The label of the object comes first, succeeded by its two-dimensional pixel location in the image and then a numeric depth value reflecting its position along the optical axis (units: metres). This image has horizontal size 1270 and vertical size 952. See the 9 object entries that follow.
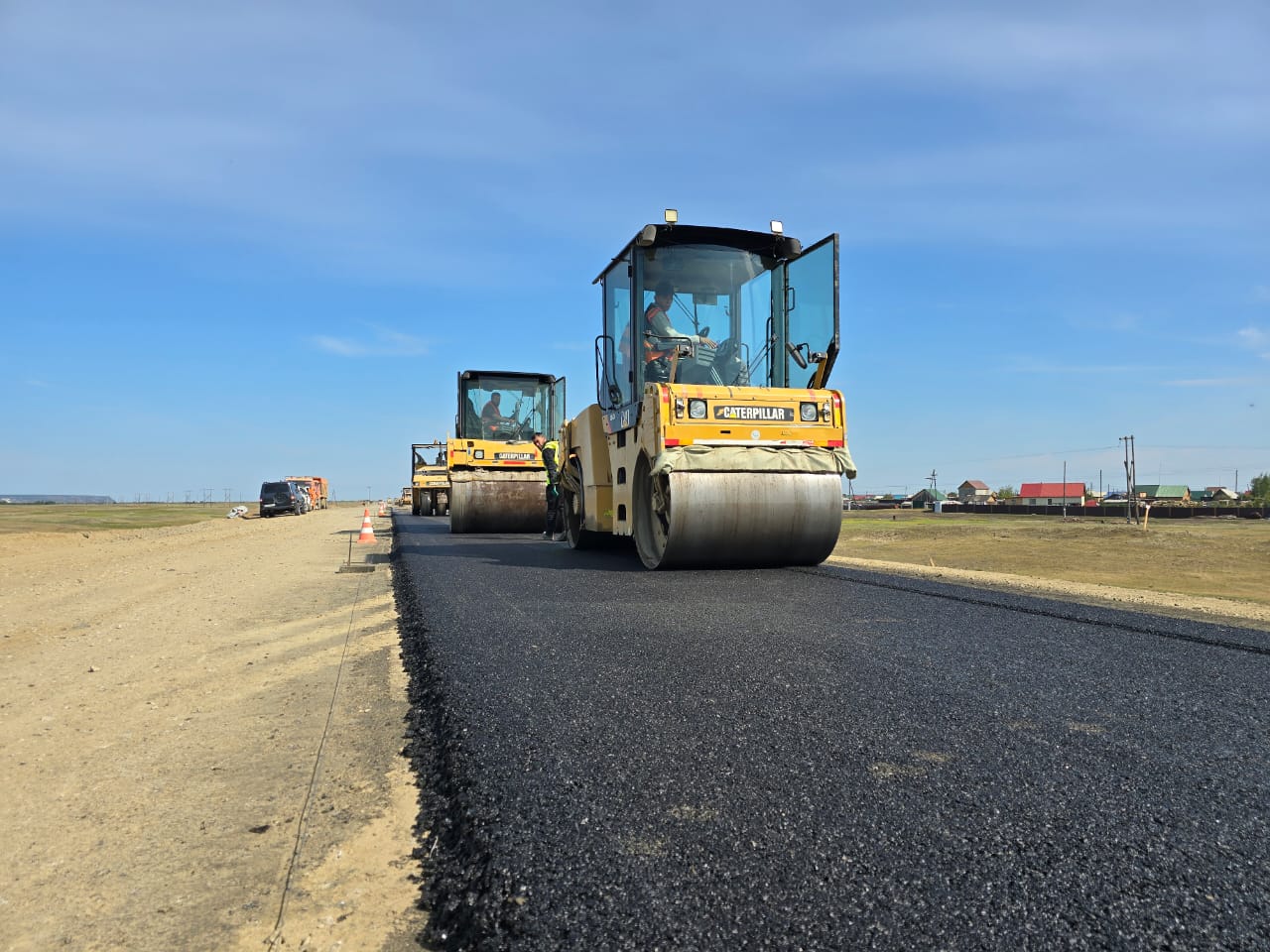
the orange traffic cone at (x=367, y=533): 14.05
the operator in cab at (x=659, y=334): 7.59
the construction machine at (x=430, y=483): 25.75
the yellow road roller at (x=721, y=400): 6.73
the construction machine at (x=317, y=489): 49.34
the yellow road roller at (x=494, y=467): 14.27
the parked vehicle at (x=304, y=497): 41.12
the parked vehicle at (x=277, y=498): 38.00
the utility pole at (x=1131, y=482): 41.84
